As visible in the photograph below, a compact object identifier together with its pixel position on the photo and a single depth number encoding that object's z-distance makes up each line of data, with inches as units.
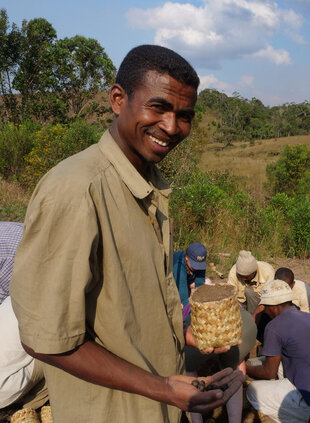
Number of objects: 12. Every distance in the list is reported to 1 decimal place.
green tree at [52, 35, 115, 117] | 868.6
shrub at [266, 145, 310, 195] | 599.8
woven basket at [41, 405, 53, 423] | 111.2
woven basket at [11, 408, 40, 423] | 107.6
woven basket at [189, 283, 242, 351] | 71.3
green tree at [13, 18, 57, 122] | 762.8
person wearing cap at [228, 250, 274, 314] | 170.2
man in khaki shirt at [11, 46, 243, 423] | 33.9
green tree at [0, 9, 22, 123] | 726.5
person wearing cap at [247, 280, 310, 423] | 112.2
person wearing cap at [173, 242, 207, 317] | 152.7
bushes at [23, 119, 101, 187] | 382.9
